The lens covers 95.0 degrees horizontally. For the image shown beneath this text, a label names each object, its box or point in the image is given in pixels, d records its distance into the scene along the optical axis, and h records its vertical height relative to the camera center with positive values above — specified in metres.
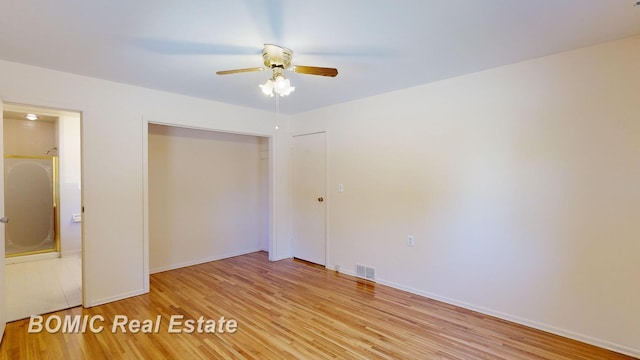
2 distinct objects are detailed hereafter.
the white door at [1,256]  2.37 -0.60
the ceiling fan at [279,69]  2.11 +0.86
